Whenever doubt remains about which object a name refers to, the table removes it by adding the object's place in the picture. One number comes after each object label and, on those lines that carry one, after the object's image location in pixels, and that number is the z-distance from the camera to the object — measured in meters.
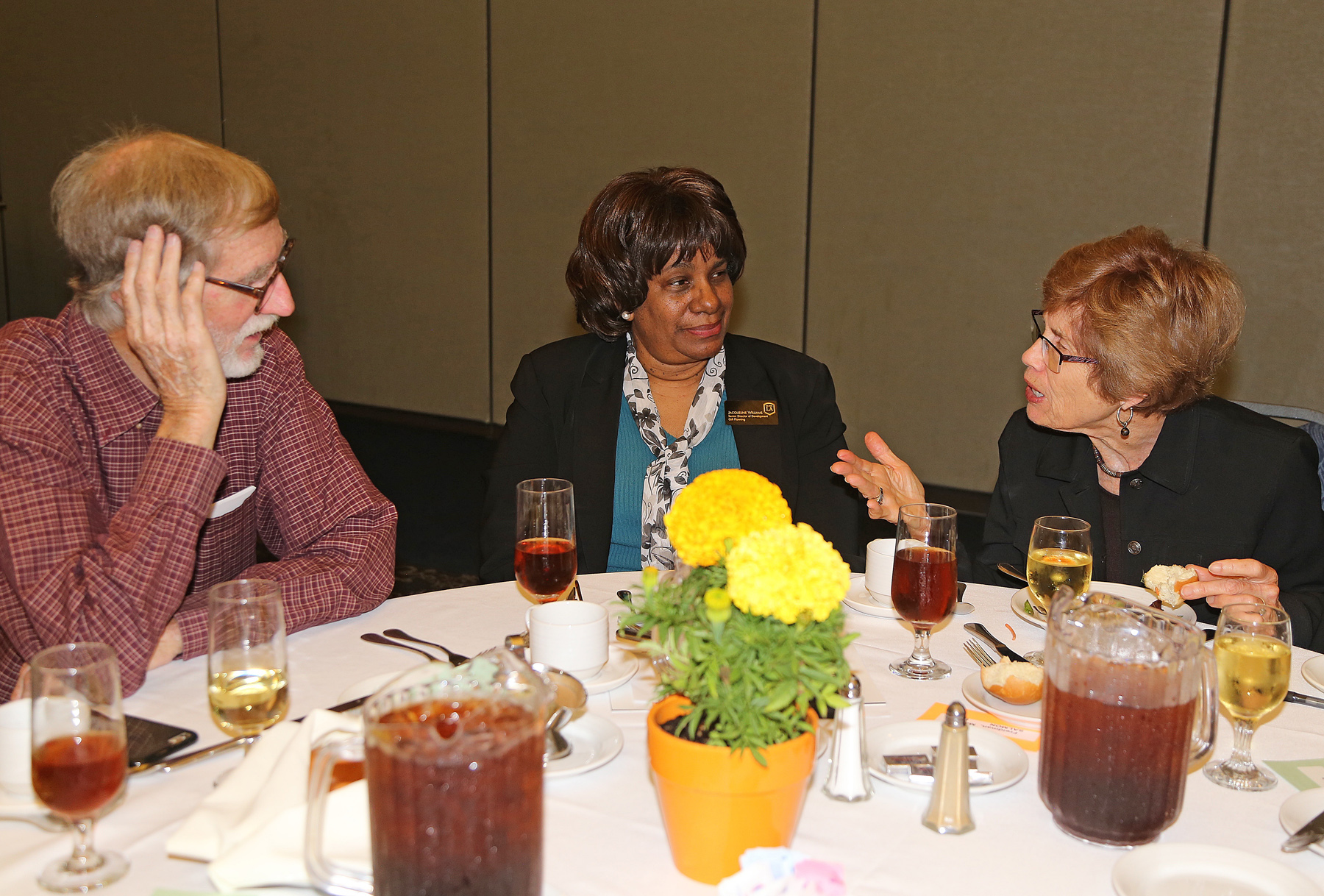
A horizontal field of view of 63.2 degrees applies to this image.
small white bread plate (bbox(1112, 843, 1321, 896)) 1.00
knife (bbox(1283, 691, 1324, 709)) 1.46
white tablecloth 1.03
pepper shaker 1.12
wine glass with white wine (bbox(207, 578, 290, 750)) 1.23
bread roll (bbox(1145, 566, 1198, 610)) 1.75
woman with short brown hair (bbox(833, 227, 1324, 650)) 2.17
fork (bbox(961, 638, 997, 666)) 1.60
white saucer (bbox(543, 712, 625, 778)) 1.22
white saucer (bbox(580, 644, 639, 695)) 1.48
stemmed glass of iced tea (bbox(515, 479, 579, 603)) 1.64
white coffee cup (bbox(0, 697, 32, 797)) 1.12
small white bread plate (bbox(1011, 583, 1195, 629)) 1.79
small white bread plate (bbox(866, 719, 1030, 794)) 1.25
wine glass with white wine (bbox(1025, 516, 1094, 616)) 1.69
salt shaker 1.18
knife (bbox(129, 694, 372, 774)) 1.20
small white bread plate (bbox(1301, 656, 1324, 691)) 1.53
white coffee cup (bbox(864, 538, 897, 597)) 1.80
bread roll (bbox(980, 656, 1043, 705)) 1.44
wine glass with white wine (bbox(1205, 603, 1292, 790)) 1.24
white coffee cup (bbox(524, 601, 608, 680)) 1.45
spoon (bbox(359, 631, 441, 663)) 1.63
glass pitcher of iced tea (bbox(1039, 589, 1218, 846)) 1.08
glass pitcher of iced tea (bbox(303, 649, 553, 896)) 0.81
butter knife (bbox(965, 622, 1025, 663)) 1.60
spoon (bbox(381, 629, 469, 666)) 1.54
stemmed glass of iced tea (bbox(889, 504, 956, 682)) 1.52
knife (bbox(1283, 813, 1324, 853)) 1.08
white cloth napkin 0.98
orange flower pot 0.99
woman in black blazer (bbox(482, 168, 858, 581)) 2.63
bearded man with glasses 1.53
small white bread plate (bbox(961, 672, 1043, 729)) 1.40
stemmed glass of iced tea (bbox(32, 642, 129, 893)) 0.97
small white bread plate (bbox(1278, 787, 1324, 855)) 1.13
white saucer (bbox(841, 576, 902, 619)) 1.81
